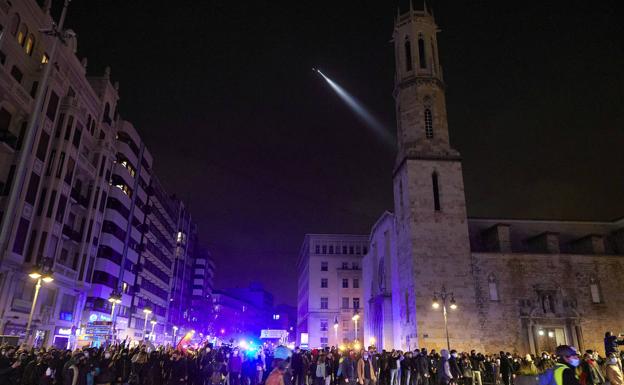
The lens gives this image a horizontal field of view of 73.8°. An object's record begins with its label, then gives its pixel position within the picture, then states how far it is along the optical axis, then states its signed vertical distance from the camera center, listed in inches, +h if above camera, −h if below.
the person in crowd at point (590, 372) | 488.9 -29.4
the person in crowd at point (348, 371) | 818.2 -55.8
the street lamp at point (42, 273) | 761.3 +109.6
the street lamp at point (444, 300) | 1271.5 +129.0
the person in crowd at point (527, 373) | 664.4 -43.6
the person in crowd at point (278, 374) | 300.5 -23.8
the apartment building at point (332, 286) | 3208.7 +416.2
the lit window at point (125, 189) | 1800.7 +623.9
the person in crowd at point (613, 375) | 382.2 -24.8
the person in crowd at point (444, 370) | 819.4 -51.5
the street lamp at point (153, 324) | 2313.0 +70.6
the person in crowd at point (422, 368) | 819.1 -48.1
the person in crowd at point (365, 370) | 837.2 -54.5
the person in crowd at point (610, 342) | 778.8 +8.0
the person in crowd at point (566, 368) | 257.8 -13.2
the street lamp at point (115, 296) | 1348.4 +123.6
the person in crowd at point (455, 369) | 825.5 -48.5
